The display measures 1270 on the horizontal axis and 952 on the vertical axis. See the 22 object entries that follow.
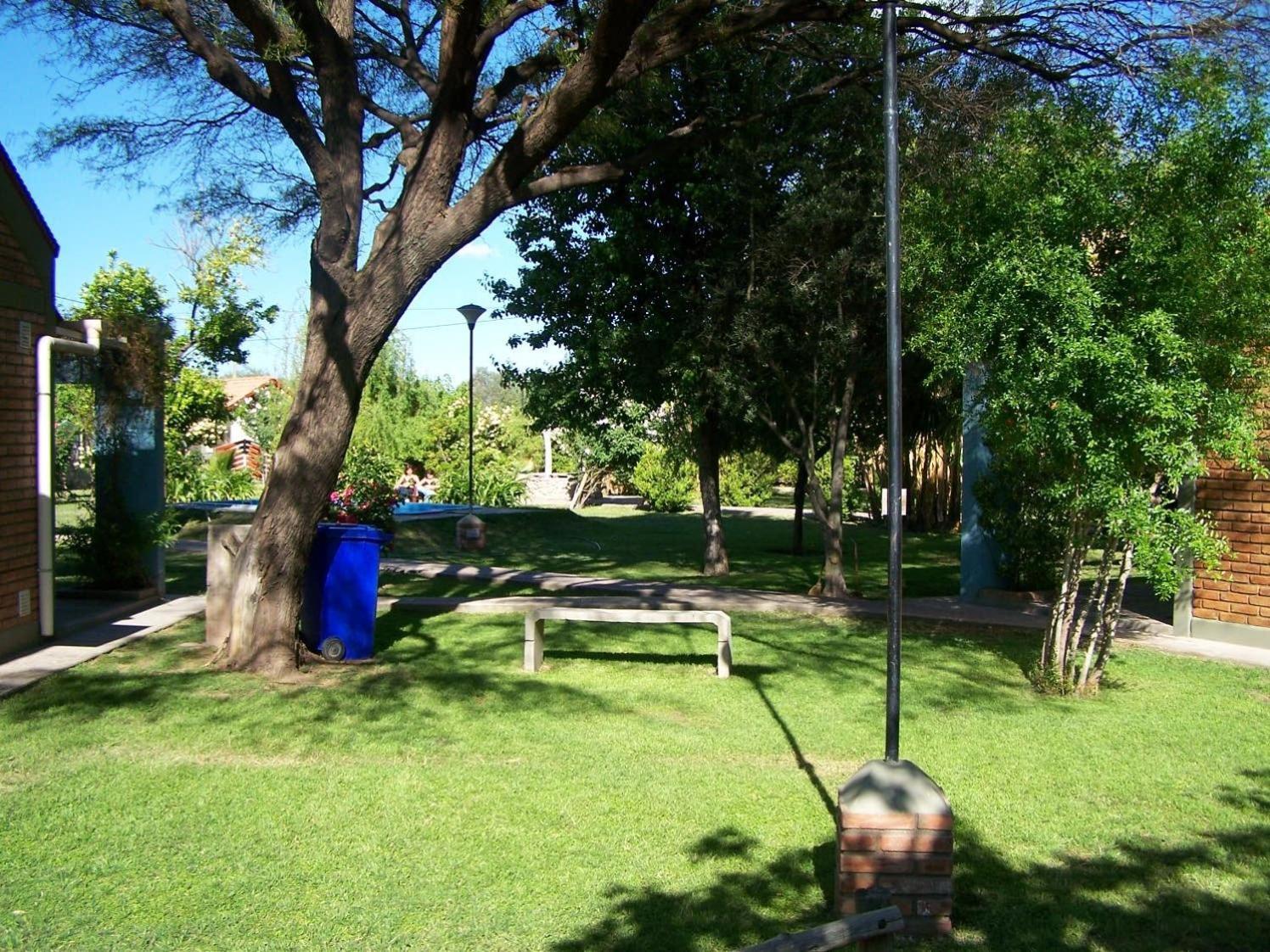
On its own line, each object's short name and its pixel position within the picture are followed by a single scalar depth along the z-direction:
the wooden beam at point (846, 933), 3.05
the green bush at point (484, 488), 31.05
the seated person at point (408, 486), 26.96
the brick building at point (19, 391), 9.11
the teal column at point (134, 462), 12.17
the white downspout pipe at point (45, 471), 9.46
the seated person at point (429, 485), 31.53
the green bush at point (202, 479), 27.09
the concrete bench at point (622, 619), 9.05
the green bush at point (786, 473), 36.75
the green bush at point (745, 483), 36.06
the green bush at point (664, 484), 35.06
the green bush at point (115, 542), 12.08
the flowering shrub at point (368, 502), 17.02
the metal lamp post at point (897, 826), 4.22
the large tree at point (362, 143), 8.70
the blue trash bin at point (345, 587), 9.31
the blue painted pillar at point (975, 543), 13.73
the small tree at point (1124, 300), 7.12
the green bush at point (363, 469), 18.95
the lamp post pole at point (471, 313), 23.70
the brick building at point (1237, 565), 10.23
